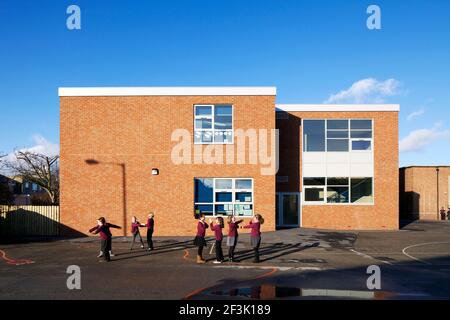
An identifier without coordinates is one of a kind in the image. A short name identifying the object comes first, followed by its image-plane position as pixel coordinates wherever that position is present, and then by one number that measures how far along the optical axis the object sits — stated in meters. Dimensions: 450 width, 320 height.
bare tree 38.72
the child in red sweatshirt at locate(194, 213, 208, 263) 13.88
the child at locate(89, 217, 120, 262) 14.20
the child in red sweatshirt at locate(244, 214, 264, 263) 14.15
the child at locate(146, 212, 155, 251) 16.77
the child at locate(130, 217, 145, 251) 17.25
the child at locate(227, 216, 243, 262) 14.25
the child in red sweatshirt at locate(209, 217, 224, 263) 13.98
